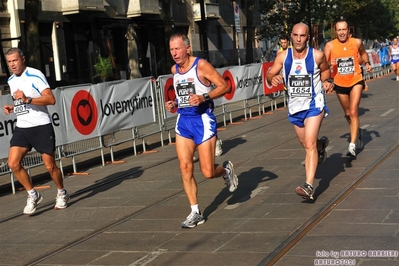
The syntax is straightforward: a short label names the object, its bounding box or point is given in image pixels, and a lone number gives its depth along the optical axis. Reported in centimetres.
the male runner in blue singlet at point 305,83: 807
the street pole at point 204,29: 2681
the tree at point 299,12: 3706
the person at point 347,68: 1093
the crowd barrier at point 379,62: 3531
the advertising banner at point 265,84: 2100
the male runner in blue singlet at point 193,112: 741
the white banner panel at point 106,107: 1216
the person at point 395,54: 2819
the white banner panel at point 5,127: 1056
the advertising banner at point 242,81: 1833
